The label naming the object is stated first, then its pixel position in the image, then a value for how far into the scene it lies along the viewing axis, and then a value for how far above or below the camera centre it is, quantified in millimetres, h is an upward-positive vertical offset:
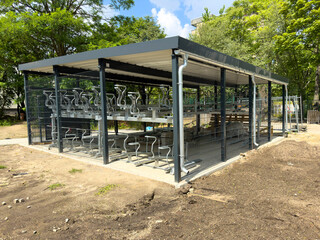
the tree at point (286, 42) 16016 +5266
